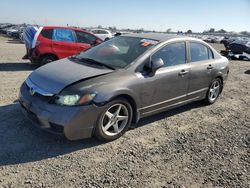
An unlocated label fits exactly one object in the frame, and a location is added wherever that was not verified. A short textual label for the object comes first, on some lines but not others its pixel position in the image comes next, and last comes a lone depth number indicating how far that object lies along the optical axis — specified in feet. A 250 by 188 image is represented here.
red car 22.44
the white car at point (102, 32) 59.83
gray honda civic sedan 9.18
